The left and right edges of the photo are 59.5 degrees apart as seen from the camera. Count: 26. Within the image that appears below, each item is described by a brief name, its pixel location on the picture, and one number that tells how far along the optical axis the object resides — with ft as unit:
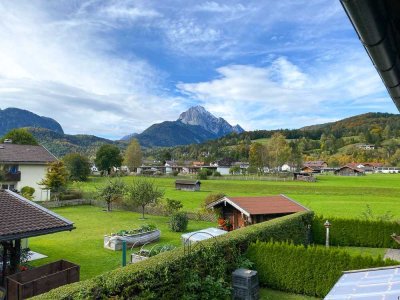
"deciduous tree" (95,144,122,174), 328.08
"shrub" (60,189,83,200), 156.68
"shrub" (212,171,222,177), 331.96
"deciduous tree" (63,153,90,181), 247.50
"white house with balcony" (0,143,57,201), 145.11
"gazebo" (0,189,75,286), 40.32
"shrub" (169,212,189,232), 95.20
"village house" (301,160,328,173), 433.48
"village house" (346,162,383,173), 473.92
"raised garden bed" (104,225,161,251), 73.31
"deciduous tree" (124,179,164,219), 114.52
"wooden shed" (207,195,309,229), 80.89
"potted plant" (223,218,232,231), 86.72
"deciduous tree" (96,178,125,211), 129.08
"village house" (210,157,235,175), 493.77
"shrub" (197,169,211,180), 315.17
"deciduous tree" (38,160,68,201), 150.48
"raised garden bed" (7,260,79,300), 34.60
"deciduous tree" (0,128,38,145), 224.74
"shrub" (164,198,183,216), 120.47
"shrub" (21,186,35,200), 141.18
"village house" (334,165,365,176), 390.21
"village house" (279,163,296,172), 441.35
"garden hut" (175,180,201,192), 223.51
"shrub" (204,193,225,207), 121.01
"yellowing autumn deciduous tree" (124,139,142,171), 417.49
